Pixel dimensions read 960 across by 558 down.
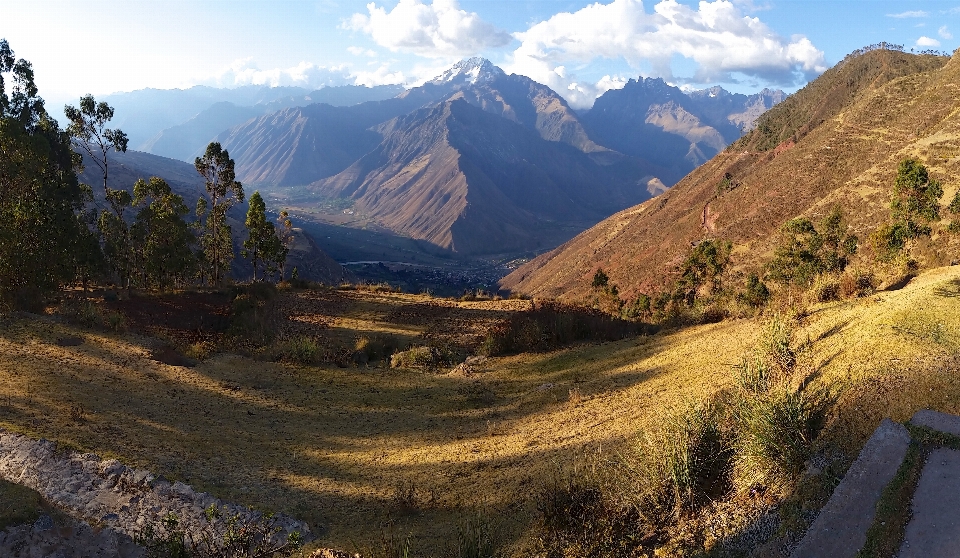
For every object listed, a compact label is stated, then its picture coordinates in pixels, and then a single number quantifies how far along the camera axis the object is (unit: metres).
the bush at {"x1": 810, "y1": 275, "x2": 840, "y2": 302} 13.02
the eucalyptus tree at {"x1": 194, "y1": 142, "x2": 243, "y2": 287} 34.50
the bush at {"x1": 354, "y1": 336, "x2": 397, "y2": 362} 18.89
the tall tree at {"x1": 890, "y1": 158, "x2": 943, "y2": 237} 26.23
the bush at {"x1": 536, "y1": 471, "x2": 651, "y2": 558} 5.63
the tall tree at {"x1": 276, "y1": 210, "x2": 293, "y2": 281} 42.60
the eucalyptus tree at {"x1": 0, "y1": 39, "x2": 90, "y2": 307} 17.28
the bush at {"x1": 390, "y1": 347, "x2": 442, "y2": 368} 17.64
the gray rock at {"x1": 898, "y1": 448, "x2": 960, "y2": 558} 4.46
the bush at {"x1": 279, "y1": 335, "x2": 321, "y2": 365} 16.77
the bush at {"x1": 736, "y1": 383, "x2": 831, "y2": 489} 5.75
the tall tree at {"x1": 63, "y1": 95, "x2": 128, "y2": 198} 31.89
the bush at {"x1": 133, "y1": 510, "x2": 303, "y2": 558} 5.79
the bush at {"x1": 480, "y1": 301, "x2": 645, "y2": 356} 17.91
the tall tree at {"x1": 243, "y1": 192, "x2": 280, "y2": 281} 38.22
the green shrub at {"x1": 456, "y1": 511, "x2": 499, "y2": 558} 5.61
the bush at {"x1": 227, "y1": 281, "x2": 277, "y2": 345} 20.87
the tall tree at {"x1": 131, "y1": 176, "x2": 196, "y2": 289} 31.38
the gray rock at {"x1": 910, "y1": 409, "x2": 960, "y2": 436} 5.56
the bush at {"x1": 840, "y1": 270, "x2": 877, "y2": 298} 12.61
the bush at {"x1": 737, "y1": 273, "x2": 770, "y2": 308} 19.88
